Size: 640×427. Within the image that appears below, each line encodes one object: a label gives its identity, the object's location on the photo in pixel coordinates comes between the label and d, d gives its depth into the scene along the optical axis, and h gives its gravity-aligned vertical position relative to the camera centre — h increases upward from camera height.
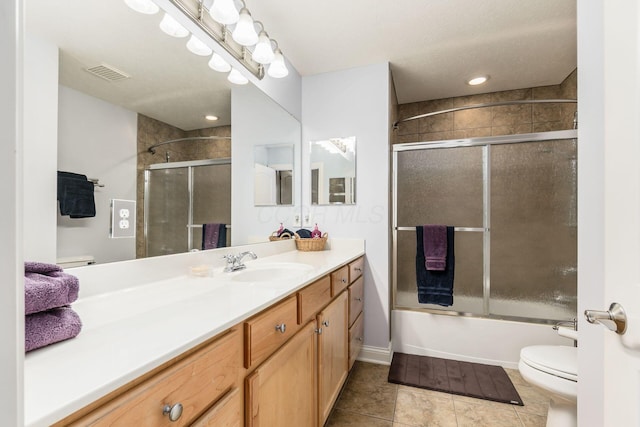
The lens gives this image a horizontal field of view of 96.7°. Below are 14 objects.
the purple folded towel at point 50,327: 0.53 -0.23
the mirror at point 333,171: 2.35 +0.36
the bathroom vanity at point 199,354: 0.45 -0.30
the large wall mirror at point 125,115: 0.86 +0.36
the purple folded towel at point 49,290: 0.55 -0.16
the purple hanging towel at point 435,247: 2.34 -0.27
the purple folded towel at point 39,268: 0.61 -0.12
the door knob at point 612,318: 0.59 -0.22
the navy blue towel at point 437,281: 2.33 -0.55
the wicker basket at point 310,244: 2.26 -0.24
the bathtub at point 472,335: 2.14 -0.95
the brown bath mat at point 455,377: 1.83 -1.15
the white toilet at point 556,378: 1.28 -0.76
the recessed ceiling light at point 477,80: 2.56 +1.23
